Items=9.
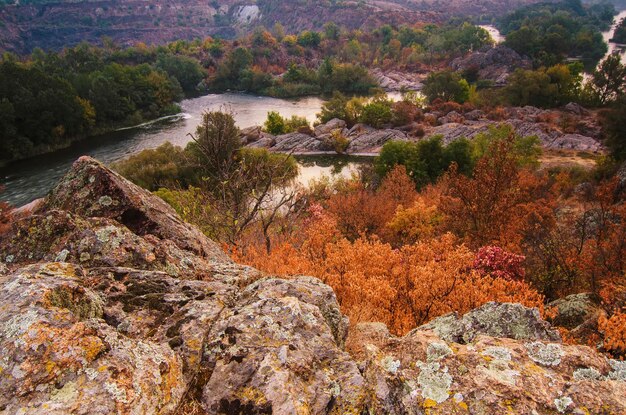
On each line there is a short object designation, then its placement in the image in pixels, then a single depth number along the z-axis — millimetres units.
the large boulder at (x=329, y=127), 69062
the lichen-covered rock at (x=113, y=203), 8188
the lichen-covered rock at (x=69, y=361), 3689
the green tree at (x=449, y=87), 82750
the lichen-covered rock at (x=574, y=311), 11070
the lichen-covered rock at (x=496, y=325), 6555
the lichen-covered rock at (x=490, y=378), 4133
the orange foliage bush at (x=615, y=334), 6742
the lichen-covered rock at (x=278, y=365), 4309
